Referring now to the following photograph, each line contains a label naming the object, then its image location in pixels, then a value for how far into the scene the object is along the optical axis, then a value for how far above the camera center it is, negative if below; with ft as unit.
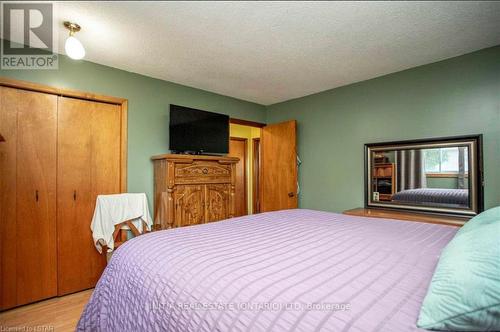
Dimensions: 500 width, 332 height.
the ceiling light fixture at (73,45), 6.09 +3.17
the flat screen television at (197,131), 9.87 +1.62
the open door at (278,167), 12.30 +0.00
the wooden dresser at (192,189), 8.87 -0.88
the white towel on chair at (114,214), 8.09 -1.68
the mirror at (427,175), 7.92 -0.32
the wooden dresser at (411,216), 7.67 -1.78
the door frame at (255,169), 18.25 -0.15
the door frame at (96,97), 7.19 +2.48
